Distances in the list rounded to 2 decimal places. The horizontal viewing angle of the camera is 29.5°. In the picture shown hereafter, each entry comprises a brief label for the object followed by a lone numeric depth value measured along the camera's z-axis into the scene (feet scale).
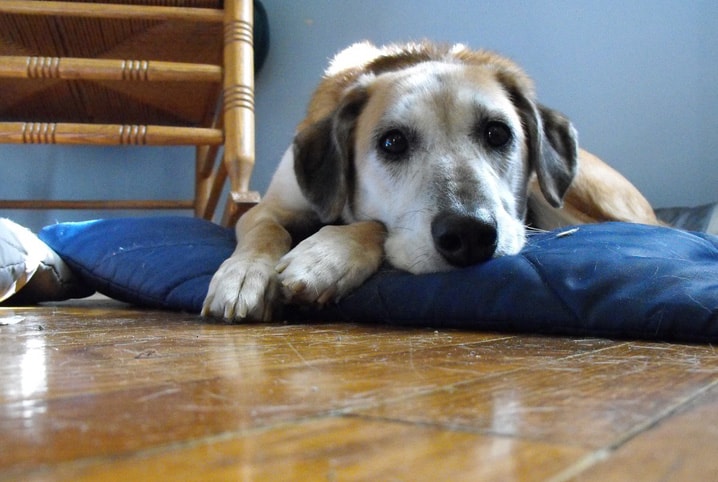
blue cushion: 2.33
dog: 2.54
